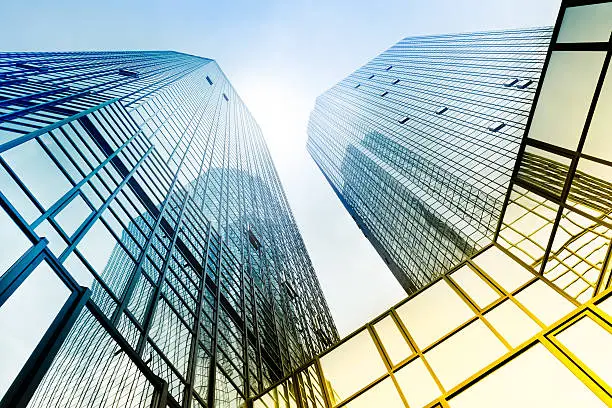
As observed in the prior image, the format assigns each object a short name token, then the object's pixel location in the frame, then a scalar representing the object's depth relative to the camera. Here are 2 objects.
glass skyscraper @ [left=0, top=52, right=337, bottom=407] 8.99
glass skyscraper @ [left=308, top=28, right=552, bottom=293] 44.69
